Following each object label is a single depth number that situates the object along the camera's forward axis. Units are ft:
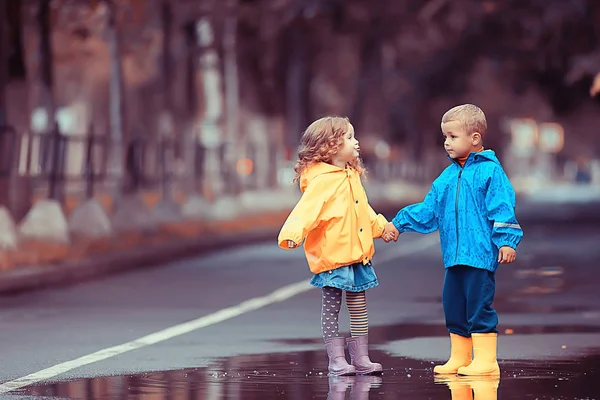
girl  35.04
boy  34.32
